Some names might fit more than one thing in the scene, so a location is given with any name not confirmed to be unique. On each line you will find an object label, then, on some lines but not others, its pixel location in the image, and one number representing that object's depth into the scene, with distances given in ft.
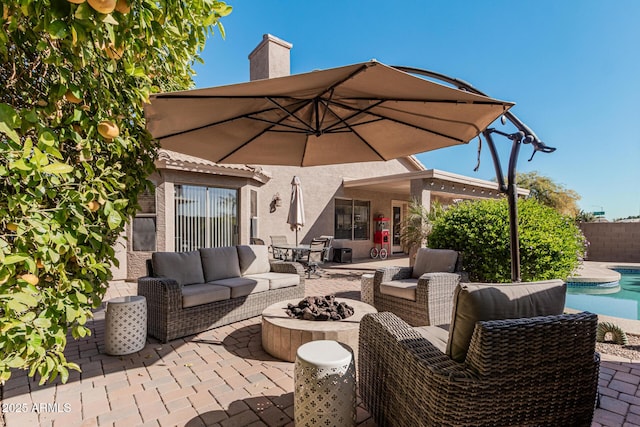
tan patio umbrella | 8.07
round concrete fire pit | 9.66
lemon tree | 3.43
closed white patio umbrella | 27.55
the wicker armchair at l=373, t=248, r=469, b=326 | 13.08
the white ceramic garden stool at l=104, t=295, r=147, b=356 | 10.78
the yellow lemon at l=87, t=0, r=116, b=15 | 3.11
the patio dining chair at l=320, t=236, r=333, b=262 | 26.29
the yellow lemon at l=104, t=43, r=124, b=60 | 4.14
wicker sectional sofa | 12.11
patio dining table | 25.34
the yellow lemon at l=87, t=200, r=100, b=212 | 4.59
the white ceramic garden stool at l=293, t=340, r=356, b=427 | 6.10
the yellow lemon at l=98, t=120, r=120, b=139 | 4.69
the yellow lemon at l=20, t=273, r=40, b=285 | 3.70
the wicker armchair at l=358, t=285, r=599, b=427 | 5.08
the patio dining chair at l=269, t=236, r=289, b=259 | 28.22
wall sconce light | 32.58
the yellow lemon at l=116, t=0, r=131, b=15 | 3.43
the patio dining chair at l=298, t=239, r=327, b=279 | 24.39
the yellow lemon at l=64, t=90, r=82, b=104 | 4.28
